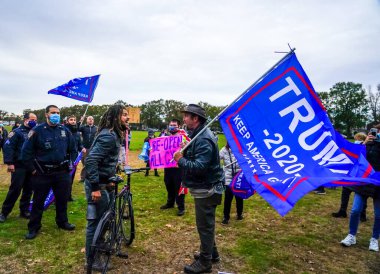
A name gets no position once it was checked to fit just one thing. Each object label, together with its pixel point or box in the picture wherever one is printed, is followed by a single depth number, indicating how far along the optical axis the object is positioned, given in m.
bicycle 3.75
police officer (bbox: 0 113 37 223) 6.28
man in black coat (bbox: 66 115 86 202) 8.57
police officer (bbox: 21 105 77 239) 5.38
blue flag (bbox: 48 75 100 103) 8.70
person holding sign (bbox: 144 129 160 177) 12.10
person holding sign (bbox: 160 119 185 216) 7.24
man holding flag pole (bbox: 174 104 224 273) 4.02
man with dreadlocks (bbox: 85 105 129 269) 3.83
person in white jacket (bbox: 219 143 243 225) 6.67
